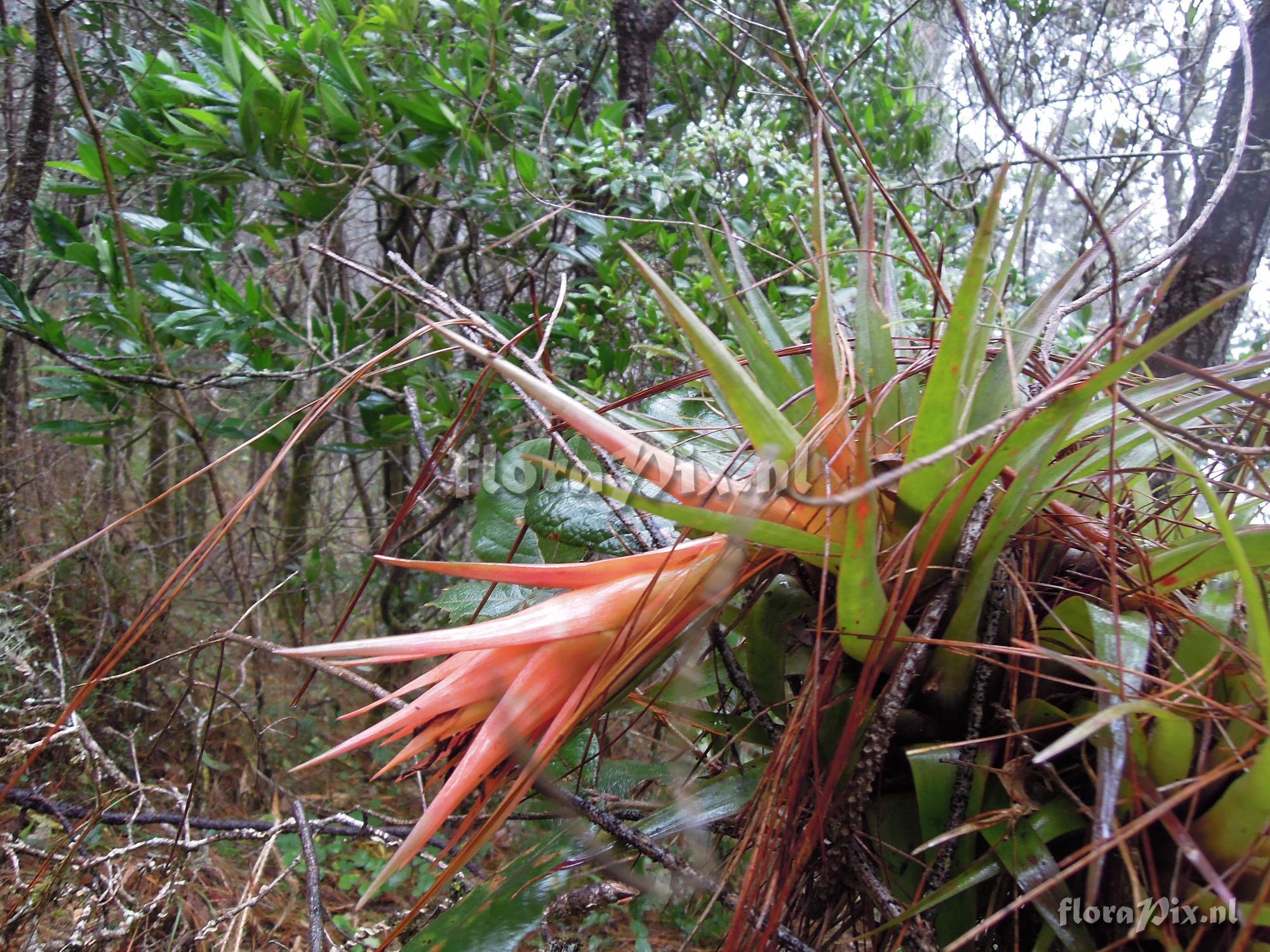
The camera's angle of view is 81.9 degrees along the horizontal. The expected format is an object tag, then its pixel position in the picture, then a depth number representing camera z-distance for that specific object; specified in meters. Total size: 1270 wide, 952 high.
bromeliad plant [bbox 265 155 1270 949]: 0.33
